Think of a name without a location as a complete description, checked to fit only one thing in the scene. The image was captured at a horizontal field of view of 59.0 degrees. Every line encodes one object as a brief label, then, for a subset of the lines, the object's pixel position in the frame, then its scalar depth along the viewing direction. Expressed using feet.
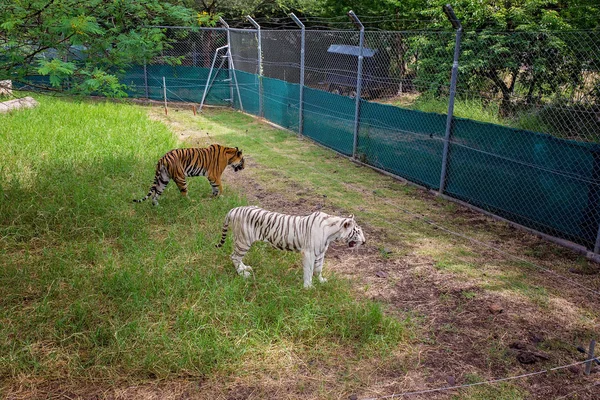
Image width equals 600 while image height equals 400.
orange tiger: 22.34
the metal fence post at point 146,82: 54.82
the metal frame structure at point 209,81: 50.50
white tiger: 15.35
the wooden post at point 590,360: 11.57
